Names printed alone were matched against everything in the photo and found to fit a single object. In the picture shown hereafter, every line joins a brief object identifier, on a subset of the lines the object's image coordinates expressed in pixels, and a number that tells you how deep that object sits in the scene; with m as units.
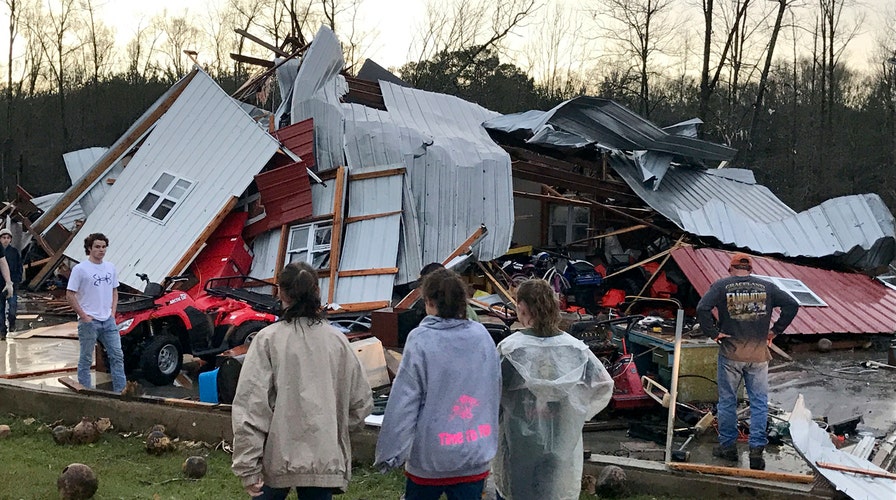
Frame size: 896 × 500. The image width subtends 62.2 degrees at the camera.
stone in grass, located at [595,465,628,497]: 5.24
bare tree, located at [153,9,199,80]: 38.94
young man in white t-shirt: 7.26
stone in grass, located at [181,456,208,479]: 5.49
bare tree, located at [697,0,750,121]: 29.97
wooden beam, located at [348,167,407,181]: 13.45
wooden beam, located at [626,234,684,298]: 13.91
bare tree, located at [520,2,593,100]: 36.79
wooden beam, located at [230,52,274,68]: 17.19
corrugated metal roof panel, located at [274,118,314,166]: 13.70
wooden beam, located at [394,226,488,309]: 13.09
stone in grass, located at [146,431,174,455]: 6.03
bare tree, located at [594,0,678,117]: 33.84
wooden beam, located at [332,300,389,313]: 12.09
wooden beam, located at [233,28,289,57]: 16.86
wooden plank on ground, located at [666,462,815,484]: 5.14
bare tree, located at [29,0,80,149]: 37.31
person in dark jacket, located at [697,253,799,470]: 6.21
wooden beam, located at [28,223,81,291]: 15.33
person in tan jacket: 3.28
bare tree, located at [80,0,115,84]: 38.55
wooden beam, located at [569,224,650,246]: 15.36
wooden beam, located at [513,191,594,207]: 15.31
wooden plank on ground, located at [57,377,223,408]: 6.67
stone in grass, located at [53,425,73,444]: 6.25
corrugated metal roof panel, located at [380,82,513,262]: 13.61
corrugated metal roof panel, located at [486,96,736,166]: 16.12
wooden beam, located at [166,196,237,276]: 12.37
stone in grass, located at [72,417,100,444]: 6.27
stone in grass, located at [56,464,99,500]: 4.81
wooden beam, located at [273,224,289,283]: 12.77
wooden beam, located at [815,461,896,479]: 5.07
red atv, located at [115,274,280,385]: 9.04
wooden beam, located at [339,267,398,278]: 12.52
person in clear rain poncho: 3.68
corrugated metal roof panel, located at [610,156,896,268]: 15.08
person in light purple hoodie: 3.39
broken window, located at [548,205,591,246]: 17.61
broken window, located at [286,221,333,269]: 12.89
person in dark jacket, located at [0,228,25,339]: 11.89
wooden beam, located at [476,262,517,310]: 13.01
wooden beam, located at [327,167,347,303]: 12.54
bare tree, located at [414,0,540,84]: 34.41
